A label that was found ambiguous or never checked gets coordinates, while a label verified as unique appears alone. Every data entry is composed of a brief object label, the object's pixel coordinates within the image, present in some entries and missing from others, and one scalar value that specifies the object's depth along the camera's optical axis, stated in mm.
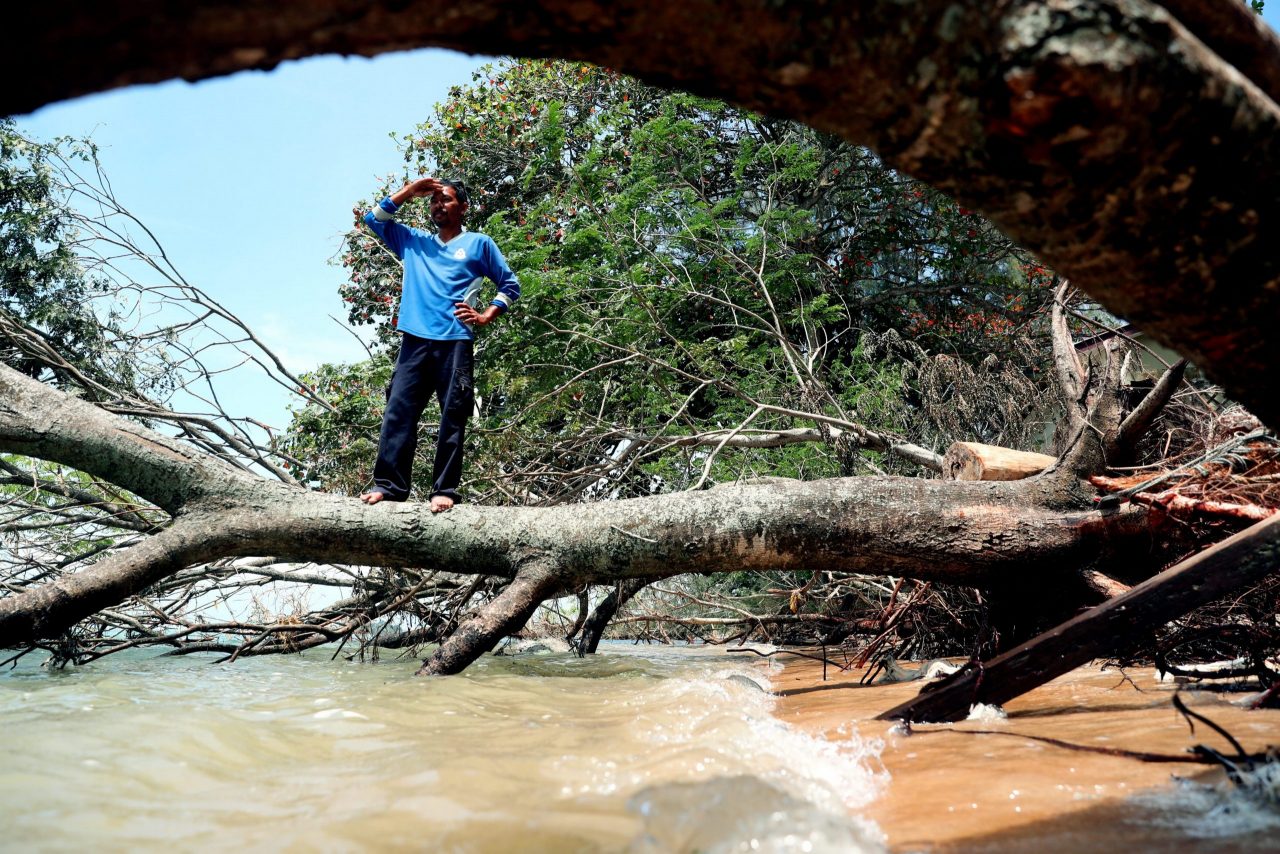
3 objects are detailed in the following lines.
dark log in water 2248
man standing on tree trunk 4242
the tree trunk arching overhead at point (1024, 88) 1202
